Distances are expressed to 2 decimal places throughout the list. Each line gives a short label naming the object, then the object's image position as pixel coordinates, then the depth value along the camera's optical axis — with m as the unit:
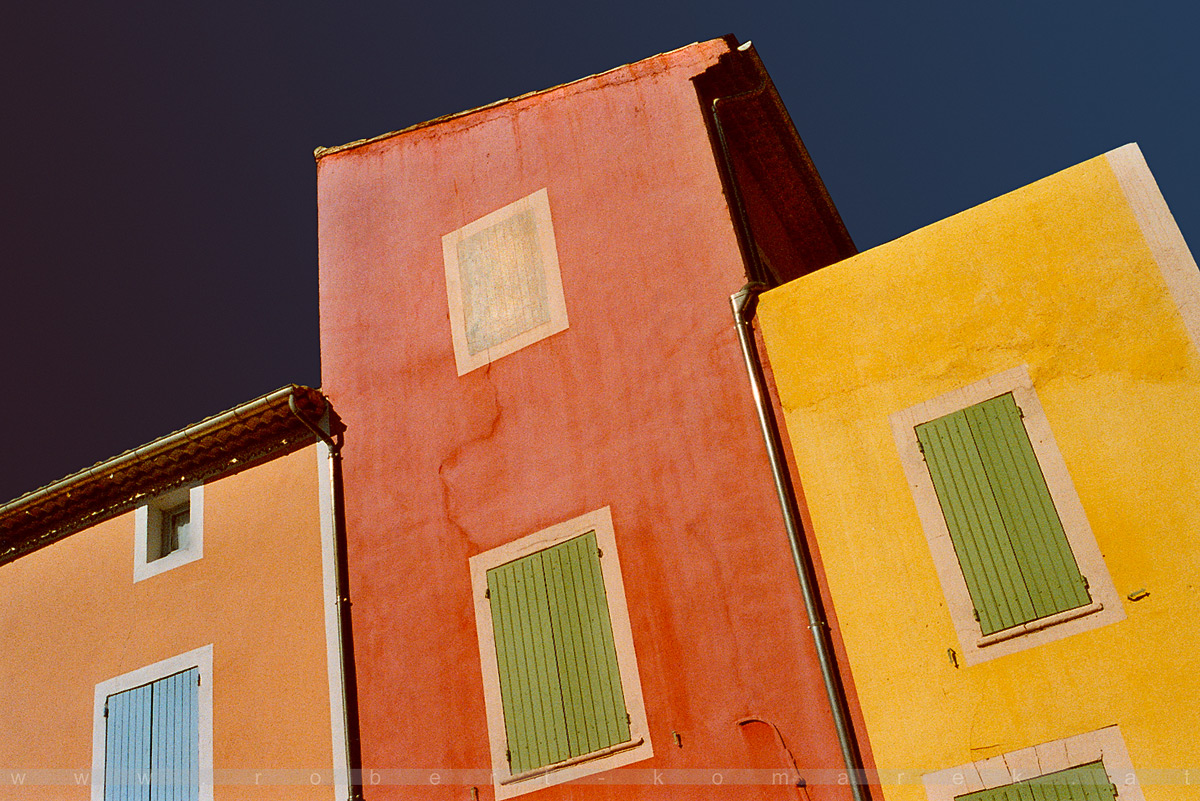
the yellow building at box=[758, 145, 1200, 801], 8.35
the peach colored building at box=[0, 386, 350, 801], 11.59
